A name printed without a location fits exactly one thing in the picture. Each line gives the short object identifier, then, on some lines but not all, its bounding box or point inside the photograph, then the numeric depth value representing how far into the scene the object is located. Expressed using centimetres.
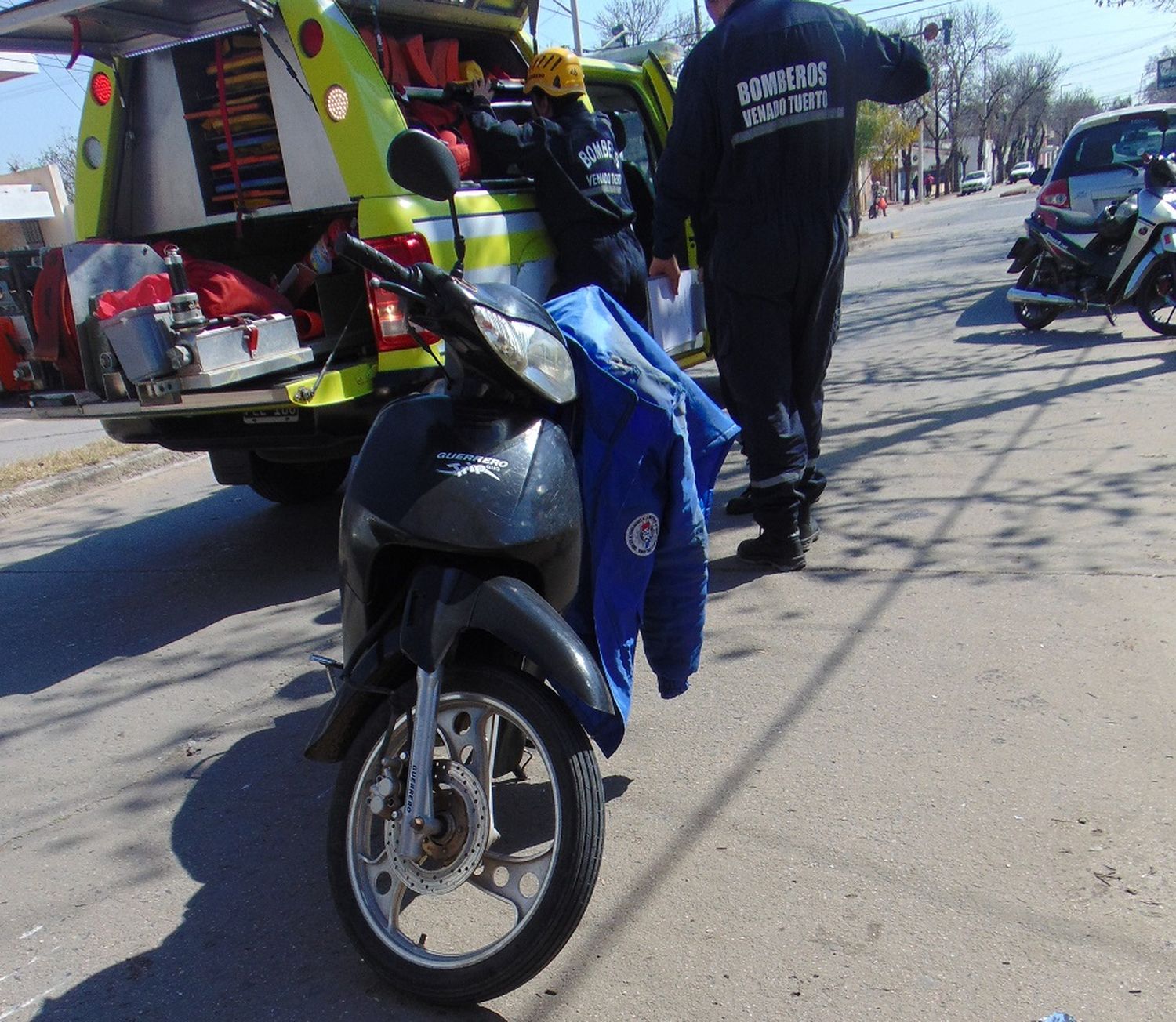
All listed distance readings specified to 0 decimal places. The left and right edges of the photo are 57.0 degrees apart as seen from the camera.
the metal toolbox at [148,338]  416
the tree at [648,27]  3616
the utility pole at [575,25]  2881
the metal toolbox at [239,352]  414
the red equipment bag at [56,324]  439
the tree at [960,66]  7612
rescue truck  437
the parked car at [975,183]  7381
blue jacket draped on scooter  259
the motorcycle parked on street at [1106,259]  871
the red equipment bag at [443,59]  627
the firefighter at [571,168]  533
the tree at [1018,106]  9044
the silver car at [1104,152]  1065
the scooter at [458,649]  218
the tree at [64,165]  3934
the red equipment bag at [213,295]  441
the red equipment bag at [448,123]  550
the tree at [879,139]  3266
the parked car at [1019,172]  6234
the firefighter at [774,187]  414
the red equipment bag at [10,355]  475
